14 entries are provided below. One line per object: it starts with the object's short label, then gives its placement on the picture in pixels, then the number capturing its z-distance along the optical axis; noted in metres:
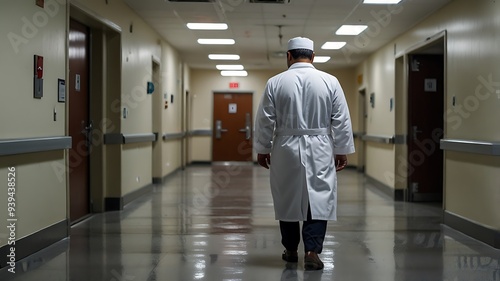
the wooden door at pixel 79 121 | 5.96
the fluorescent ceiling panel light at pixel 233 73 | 15.52
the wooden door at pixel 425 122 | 8.46
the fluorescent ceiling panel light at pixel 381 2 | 6.75
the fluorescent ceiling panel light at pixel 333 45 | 10.55
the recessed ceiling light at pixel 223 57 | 12.44
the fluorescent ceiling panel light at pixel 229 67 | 14.44
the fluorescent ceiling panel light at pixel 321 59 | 12.84
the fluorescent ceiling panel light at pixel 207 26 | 8.60
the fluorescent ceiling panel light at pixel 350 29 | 8.69
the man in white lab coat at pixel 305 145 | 3.89
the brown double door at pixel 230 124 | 16.00
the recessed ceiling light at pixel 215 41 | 10.24
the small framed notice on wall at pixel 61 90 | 4.94
